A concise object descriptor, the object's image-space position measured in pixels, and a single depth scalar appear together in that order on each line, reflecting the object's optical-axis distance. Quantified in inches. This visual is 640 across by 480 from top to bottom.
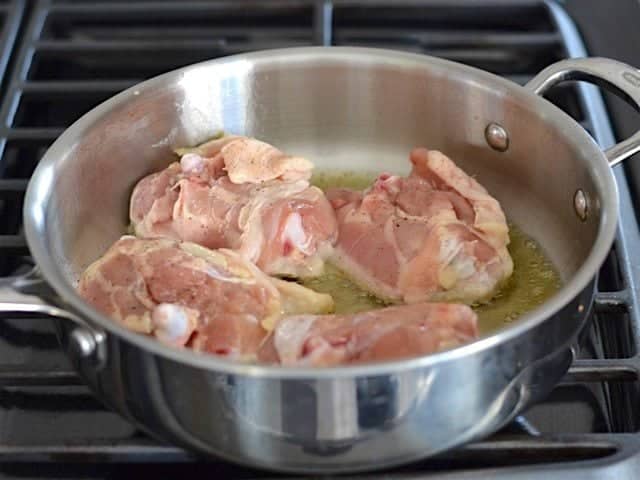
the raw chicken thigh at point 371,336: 36.9
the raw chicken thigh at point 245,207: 46.6
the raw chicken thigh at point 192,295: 39.0
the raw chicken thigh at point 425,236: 44.6
